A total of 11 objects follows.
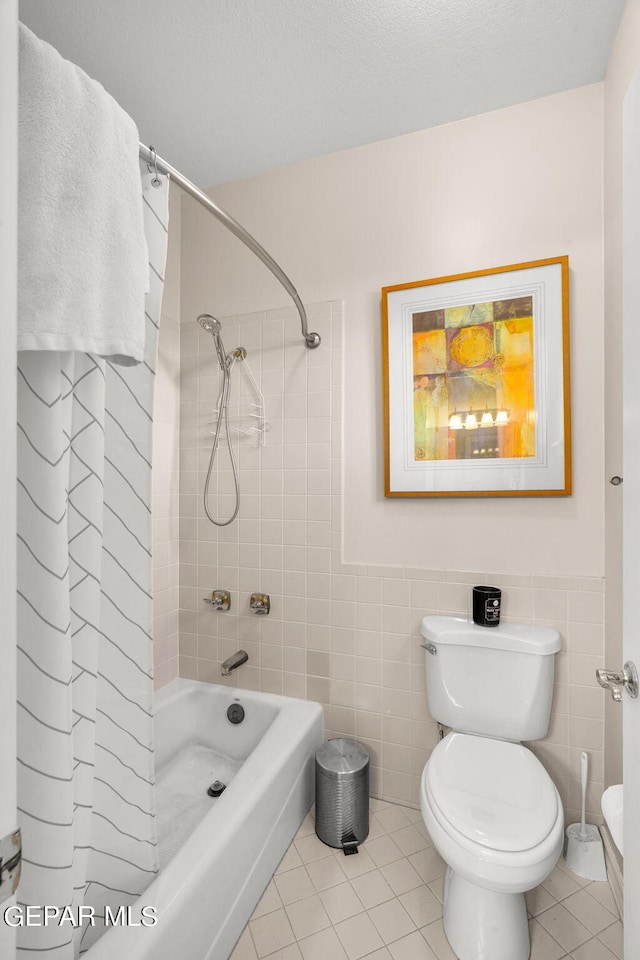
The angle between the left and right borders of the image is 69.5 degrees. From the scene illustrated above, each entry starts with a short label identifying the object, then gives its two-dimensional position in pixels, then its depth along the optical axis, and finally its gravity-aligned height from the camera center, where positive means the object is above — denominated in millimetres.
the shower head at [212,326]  1811 +641
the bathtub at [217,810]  968 -959
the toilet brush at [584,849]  1439 -1169
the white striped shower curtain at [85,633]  682 -245
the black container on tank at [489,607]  1555 -411
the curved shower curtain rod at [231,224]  907 +704
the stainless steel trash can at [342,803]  1564 -1085
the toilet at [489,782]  1087 -835
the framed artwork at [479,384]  1576 +367
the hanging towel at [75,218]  640 +400
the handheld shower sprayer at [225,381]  1999 +459
